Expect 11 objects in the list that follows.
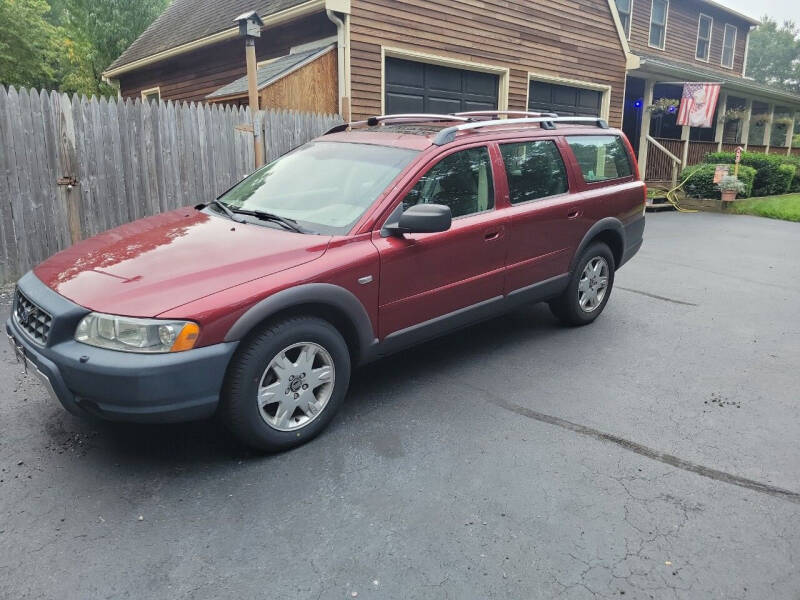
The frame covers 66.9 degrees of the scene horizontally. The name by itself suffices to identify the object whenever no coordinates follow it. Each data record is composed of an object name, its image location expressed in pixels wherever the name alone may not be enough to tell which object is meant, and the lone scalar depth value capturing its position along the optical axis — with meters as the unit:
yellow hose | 16.27
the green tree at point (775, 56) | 57.84
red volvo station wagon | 2.86
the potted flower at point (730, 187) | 15.51
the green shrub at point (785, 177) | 18.40
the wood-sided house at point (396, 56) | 10.19
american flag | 17.58
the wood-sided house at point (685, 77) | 18.69
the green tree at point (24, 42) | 22.97
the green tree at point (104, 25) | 21.91
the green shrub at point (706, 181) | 16.38
